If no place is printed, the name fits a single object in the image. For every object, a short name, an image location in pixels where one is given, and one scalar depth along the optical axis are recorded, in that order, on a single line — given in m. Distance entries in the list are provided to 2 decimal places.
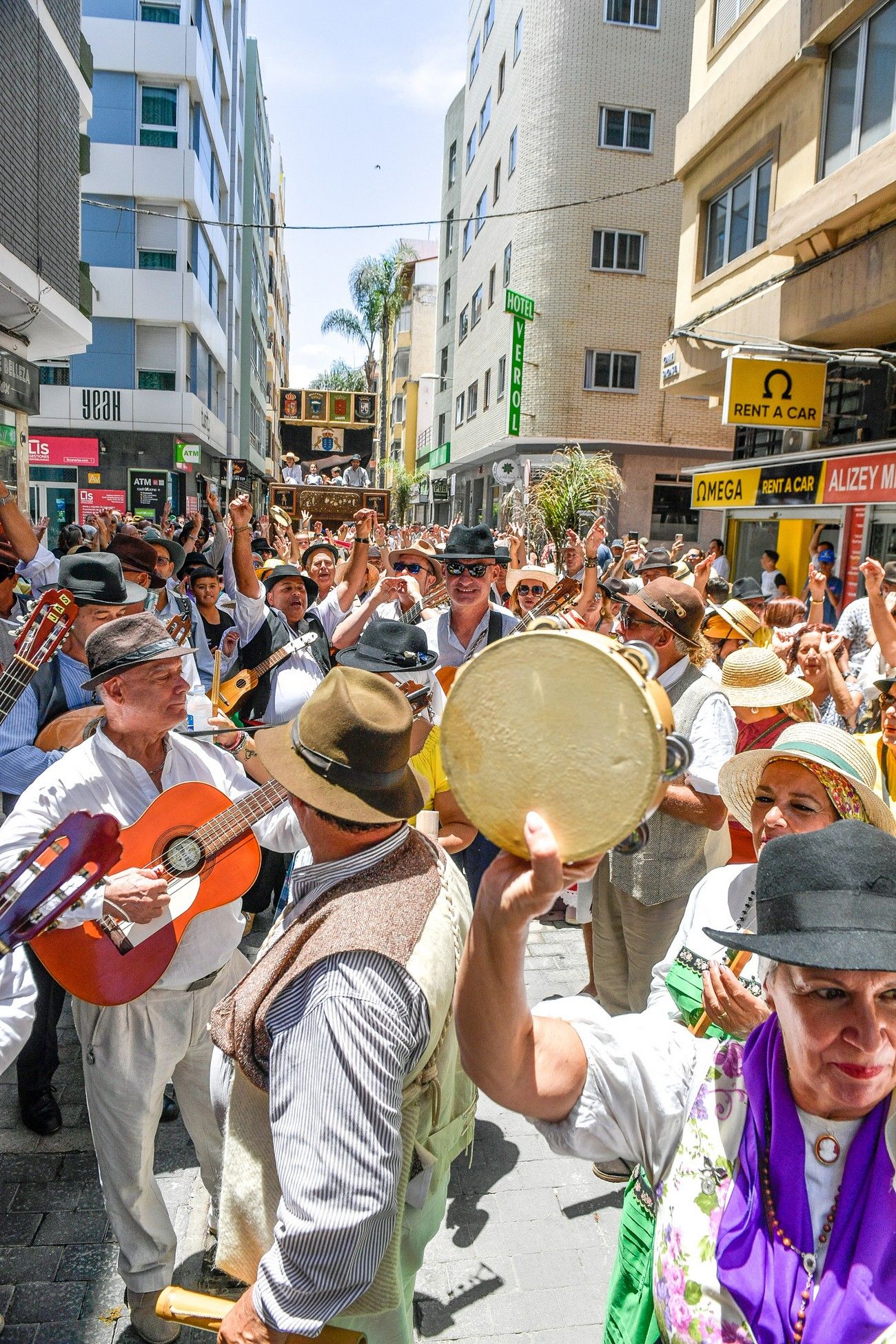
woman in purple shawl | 1.33
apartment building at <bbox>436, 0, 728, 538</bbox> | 22.97
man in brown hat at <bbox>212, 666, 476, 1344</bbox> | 1.64
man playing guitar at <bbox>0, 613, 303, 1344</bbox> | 2.79
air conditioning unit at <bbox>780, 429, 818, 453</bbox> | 13.65
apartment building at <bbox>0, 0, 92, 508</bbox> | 11.96
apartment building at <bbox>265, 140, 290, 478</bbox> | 69.54
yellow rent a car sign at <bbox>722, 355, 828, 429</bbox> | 11.97
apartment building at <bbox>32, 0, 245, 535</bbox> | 27.55
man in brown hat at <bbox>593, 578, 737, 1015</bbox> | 3.60
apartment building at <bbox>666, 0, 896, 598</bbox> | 10.02
